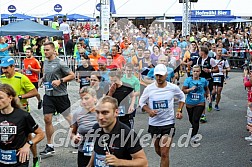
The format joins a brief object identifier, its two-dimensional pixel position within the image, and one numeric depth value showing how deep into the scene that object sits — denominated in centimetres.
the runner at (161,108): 630
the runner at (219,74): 1166
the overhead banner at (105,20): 1345
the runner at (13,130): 462
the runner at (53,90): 750
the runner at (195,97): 836
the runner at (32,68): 1083
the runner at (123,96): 712
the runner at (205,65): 1040
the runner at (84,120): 526
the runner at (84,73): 939
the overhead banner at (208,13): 2784
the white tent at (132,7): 2869
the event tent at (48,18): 2961
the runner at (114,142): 381
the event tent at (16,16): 2775
